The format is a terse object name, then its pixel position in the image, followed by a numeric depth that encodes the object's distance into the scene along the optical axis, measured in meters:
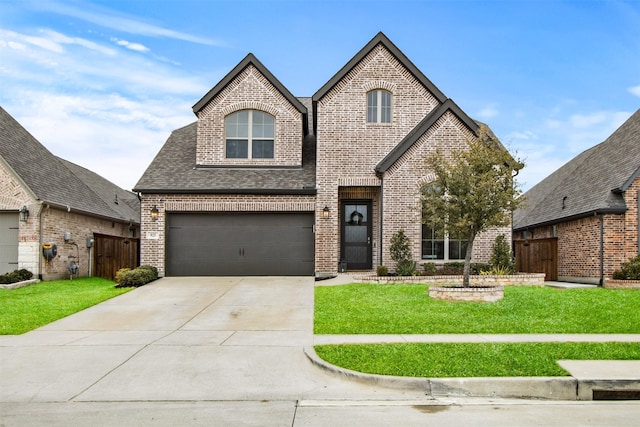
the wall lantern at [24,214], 18.86
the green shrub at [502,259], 17.86
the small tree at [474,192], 13.79
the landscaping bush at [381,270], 17.61
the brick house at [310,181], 18.89
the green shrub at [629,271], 16.47
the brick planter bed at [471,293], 13.30
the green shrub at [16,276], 17.86
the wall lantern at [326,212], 19.33
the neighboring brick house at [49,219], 19.05
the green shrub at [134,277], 17.28
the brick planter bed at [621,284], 16.05
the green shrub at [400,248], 18.30
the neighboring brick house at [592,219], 17.34
